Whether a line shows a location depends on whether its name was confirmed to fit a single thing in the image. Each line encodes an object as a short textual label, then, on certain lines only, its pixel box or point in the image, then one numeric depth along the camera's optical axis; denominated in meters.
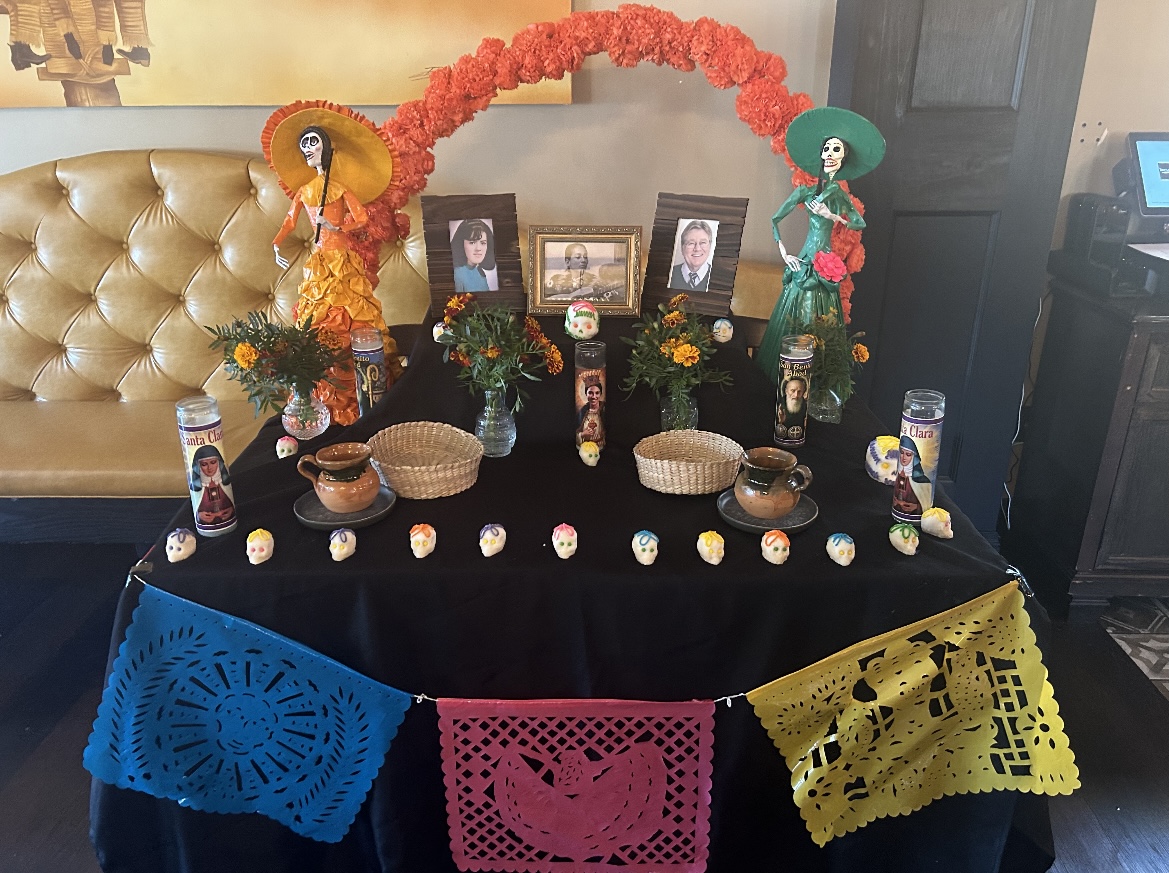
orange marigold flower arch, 1.90
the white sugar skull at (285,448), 1.55
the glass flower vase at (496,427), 1.54
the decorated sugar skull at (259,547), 1.24
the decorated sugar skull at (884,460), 1.43
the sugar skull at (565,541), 1.25
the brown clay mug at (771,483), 1.27
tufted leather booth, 2.27
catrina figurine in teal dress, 1.68
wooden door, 1.94
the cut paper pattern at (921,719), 1.21
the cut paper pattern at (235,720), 1.23
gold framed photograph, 1.80
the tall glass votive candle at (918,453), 1.28
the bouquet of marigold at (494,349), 1.46
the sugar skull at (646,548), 1.23
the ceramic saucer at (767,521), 1.29
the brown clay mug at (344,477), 1.30
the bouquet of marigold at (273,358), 1.57
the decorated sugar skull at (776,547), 1.22
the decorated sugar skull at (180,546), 1.26
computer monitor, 2.15
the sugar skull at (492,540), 1.26
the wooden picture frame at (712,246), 1.83
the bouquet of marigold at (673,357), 1.53
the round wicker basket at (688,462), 1.39
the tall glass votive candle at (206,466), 1.27
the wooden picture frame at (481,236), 1.85
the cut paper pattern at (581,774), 1.26
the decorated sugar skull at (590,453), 1.51
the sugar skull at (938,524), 1.27
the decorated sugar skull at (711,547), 1.23
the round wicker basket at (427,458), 1.39
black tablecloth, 1.22
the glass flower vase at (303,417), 1.63
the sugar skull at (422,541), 1.25
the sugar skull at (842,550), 1.22
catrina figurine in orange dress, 1.70
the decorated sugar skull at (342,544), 1.24
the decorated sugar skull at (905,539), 1.24
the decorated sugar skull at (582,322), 1.56
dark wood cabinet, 1.96
